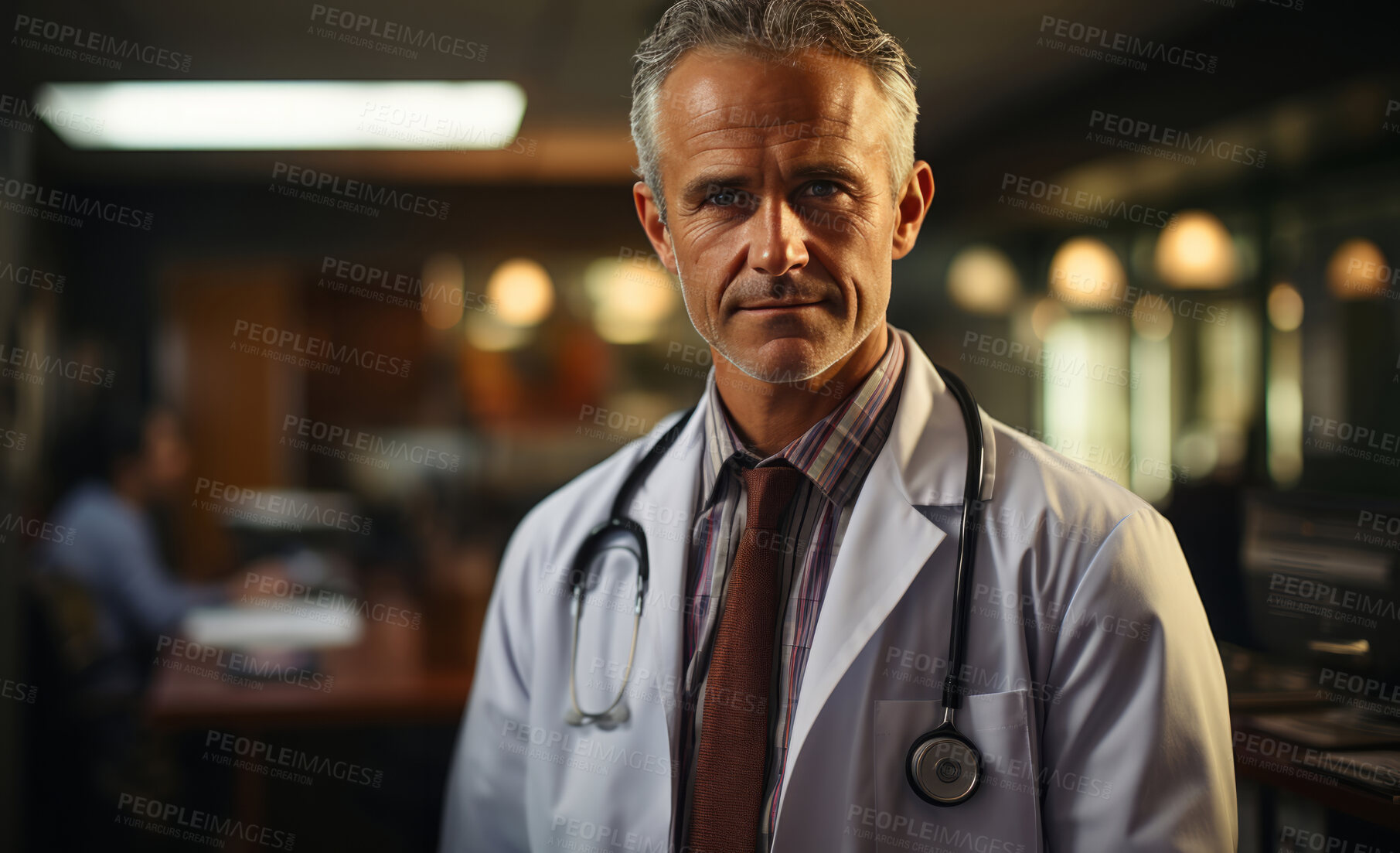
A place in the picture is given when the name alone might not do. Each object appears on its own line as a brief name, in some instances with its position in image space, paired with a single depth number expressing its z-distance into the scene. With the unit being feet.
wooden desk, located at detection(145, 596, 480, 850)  8.15
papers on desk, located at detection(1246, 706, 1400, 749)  4.22
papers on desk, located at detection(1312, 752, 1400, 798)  3.85
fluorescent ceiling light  11.85
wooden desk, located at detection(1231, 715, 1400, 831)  3.84
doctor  3.24
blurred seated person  9.86
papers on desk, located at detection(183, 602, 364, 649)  9.18
